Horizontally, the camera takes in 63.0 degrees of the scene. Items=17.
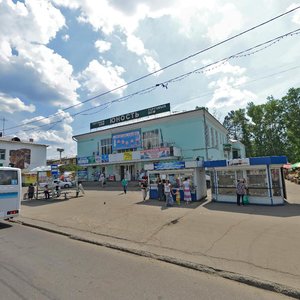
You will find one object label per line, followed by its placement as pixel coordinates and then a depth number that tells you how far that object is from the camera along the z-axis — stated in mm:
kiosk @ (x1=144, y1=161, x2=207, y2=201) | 15648
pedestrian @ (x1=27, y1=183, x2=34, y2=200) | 21158
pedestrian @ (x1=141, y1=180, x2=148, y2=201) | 16500
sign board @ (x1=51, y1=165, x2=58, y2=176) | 21700
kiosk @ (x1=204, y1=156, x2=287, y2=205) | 13305
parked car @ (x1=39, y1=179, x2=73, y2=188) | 21681
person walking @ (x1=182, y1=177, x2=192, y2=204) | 14828
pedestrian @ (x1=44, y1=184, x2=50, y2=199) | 21125
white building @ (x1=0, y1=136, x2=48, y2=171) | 45844
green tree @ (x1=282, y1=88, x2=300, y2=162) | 48625
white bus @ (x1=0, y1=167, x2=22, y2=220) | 10773
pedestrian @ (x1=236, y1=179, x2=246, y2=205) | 13539
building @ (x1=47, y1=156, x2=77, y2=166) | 62956
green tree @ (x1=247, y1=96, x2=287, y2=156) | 58344
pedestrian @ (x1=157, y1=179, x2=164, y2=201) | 16375
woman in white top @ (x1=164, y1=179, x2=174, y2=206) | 14484
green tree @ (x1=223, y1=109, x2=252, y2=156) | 65500
